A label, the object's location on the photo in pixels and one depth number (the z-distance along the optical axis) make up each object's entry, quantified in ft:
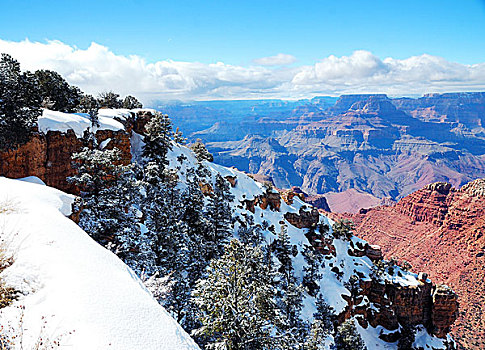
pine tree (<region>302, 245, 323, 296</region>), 161.38
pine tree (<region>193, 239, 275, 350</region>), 43.16
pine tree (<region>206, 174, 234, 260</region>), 107.76
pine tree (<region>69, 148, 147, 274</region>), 64.00
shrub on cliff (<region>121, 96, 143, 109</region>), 201.52
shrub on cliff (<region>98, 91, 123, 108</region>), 193.36
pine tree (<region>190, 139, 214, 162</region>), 190.27
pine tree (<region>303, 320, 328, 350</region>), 82.69
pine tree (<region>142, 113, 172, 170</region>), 138.32
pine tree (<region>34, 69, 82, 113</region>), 133.18
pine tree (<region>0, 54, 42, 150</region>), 74.33
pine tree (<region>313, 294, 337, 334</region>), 130.60
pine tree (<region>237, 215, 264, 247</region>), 133.49
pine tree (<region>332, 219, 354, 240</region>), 212.43
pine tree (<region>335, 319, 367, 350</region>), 117.39
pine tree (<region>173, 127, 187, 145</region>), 199.77
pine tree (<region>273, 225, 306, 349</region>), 105.09
